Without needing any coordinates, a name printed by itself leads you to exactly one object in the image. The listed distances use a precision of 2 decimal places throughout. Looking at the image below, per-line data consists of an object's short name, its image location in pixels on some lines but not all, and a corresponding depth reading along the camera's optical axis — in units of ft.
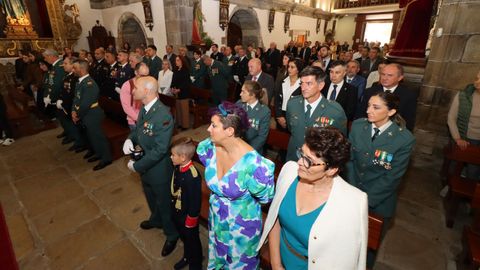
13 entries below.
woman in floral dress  5.59
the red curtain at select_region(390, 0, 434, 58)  16.67
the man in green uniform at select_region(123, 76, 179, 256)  7.96
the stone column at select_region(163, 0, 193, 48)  29.14
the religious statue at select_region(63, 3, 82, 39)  37.04
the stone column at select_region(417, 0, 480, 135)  12.09
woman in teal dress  4.41
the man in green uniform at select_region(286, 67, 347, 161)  8.72
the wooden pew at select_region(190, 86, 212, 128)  19.90
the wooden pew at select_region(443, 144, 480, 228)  9.54
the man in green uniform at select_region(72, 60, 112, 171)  13.39
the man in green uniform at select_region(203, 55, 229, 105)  21.63
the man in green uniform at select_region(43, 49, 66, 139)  16.46
